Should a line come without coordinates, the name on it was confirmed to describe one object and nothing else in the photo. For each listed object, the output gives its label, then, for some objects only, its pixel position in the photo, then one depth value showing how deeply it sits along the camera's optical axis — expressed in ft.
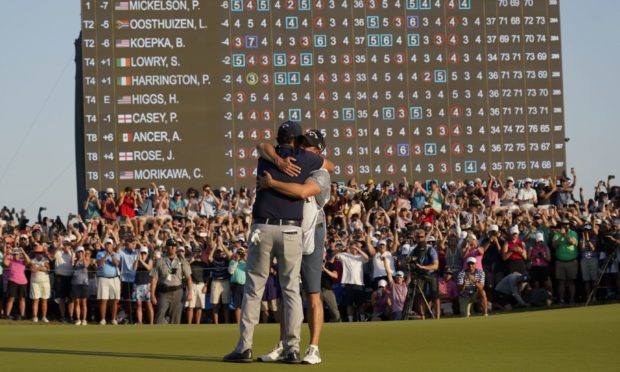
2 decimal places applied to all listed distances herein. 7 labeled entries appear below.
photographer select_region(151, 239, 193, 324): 77.05
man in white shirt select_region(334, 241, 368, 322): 81.30
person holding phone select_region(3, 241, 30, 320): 81.92
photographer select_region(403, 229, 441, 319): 77.36
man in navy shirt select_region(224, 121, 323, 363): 34.08
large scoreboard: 104.68
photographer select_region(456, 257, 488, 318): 76.28
